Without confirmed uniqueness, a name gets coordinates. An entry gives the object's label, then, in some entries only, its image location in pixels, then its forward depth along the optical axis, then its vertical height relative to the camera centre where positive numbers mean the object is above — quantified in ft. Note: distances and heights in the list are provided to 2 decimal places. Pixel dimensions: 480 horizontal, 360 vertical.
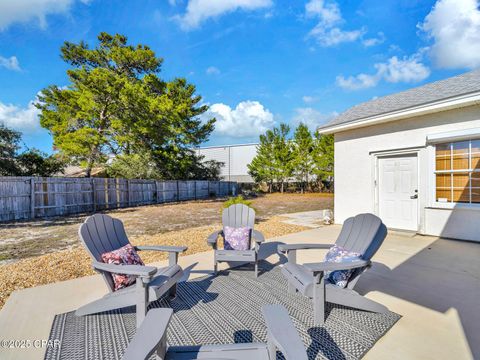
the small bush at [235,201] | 20.39 -2.07
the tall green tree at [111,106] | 46.73 +14.36
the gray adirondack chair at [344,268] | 7.65 -3.10
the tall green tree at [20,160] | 38.83 +3.21
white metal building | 89.86 +7.04
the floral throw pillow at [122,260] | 8.48 -2.99
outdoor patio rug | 6.61 -4.60
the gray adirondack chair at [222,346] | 4.09 -2.89
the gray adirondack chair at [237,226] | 11.71 -3.03
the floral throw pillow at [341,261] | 8.73 -3.24
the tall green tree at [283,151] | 72.69 +7.50
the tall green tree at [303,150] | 69.00 +7.47
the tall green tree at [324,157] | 64.28 +5.09
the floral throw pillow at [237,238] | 13.42 -3.36
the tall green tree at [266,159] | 75.05 +5.45
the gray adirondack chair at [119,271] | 7.25 -2.96
